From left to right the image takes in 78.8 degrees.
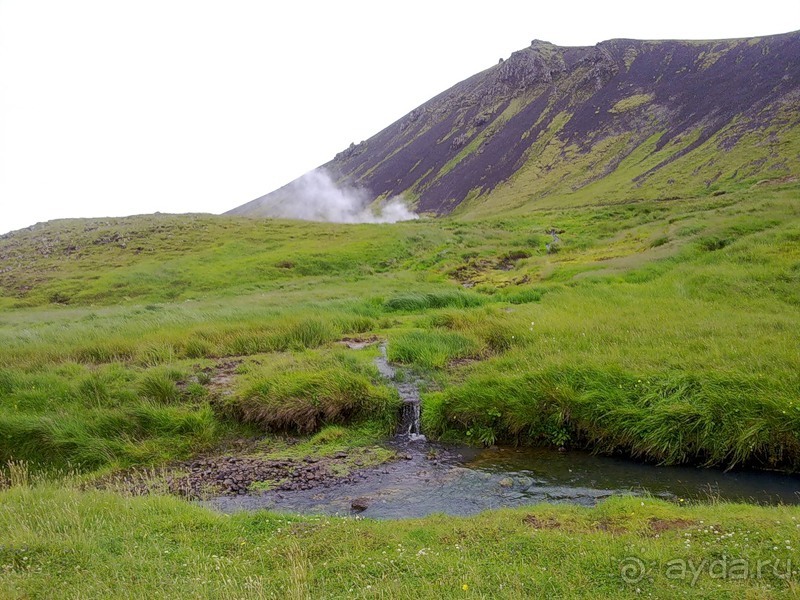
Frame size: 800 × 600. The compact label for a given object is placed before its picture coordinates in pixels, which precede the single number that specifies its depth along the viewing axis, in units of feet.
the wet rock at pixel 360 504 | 30.35
